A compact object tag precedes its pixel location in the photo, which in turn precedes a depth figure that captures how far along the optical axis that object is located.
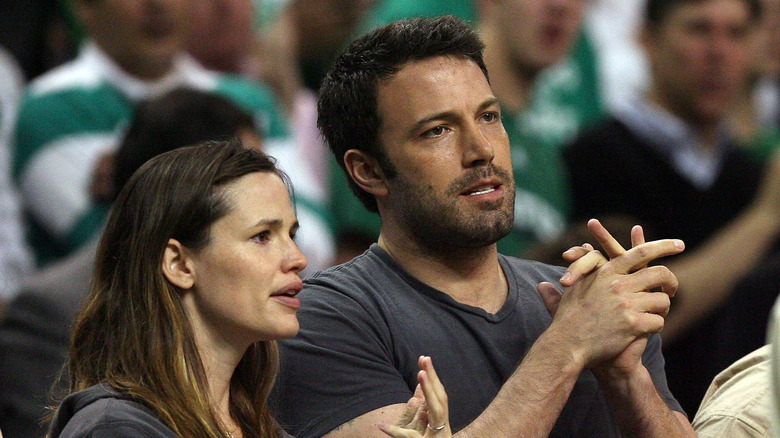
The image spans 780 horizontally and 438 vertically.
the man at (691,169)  10.72
